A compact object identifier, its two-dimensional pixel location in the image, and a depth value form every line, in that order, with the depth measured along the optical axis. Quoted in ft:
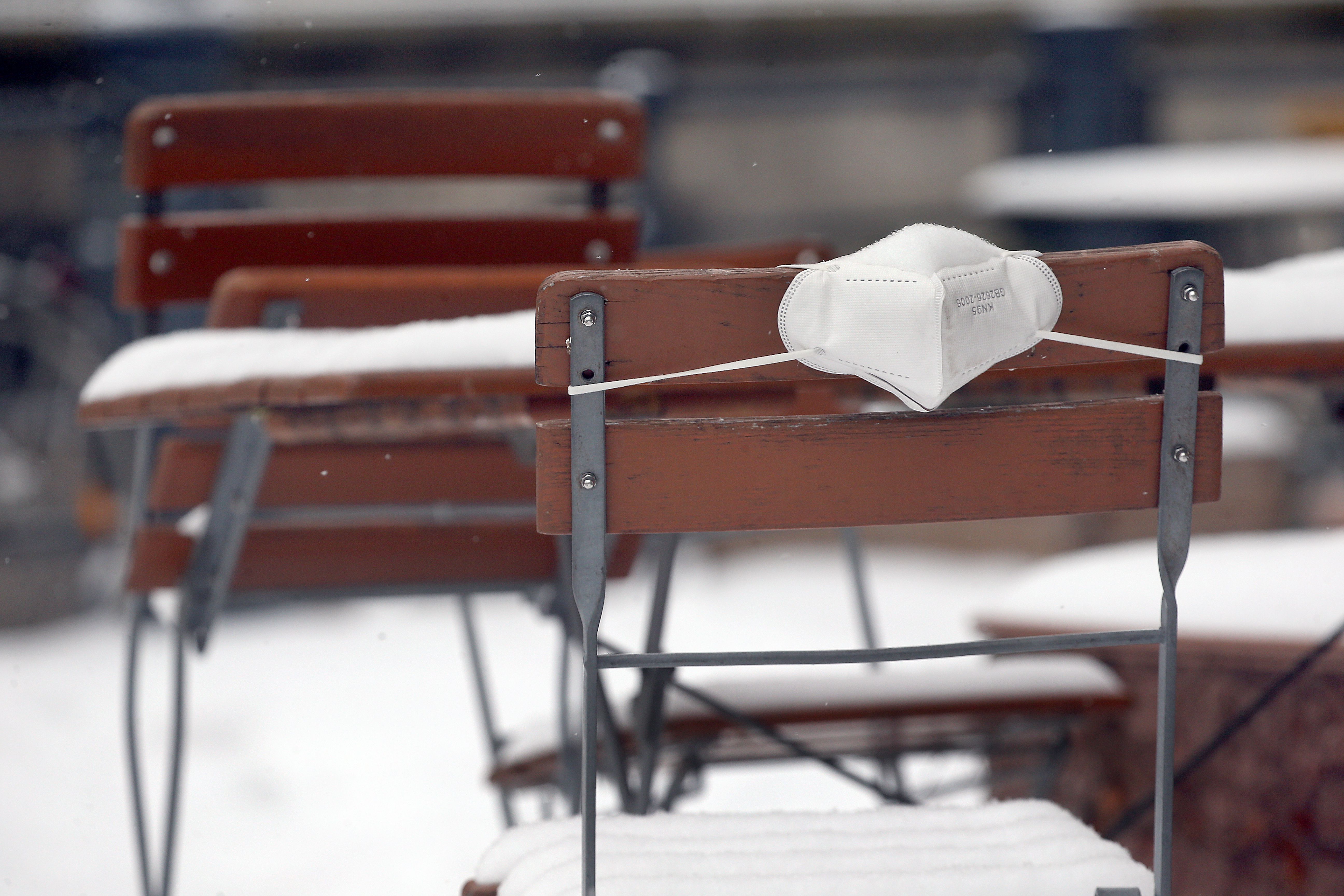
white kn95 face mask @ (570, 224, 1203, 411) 14.37
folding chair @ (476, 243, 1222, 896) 14.42
